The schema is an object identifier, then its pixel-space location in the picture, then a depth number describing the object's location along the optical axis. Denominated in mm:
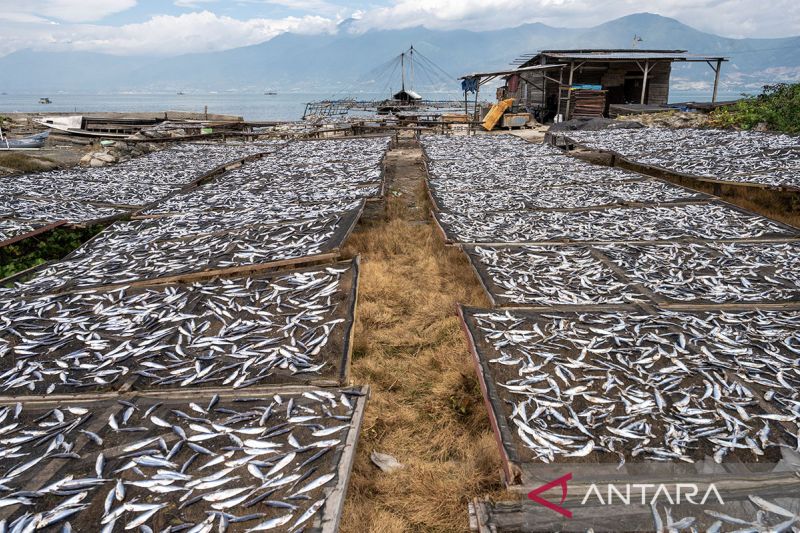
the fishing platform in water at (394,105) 45416
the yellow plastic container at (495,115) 27375
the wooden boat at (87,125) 26203
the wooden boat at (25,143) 18481
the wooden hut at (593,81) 26812
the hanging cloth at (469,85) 33656
